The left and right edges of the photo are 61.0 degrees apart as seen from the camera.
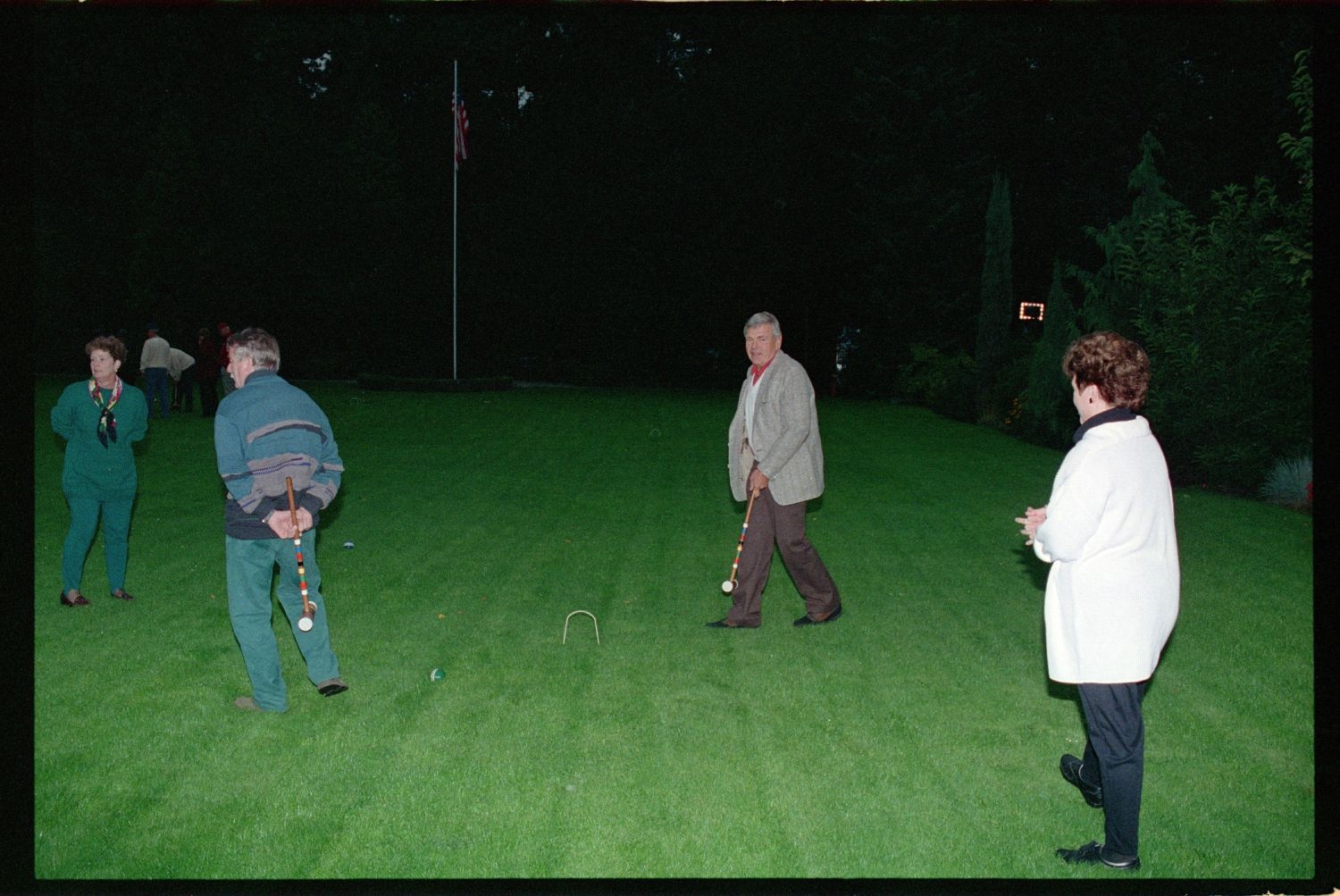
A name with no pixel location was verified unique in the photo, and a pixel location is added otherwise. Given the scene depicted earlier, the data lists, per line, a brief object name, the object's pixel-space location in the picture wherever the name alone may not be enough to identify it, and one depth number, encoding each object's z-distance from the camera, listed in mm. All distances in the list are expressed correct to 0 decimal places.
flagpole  33547
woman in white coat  4074
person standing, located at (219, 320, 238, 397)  20117
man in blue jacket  5668
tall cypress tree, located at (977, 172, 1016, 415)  28578
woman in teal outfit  7750
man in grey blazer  7383
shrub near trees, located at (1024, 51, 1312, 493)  15516
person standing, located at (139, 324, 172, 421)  20359
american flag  33562
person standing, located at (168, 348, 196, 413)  21734
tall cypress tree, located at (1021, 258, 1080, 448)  20828
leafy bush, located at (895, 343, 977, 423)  28094
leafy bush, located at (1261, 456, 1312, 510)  14156
